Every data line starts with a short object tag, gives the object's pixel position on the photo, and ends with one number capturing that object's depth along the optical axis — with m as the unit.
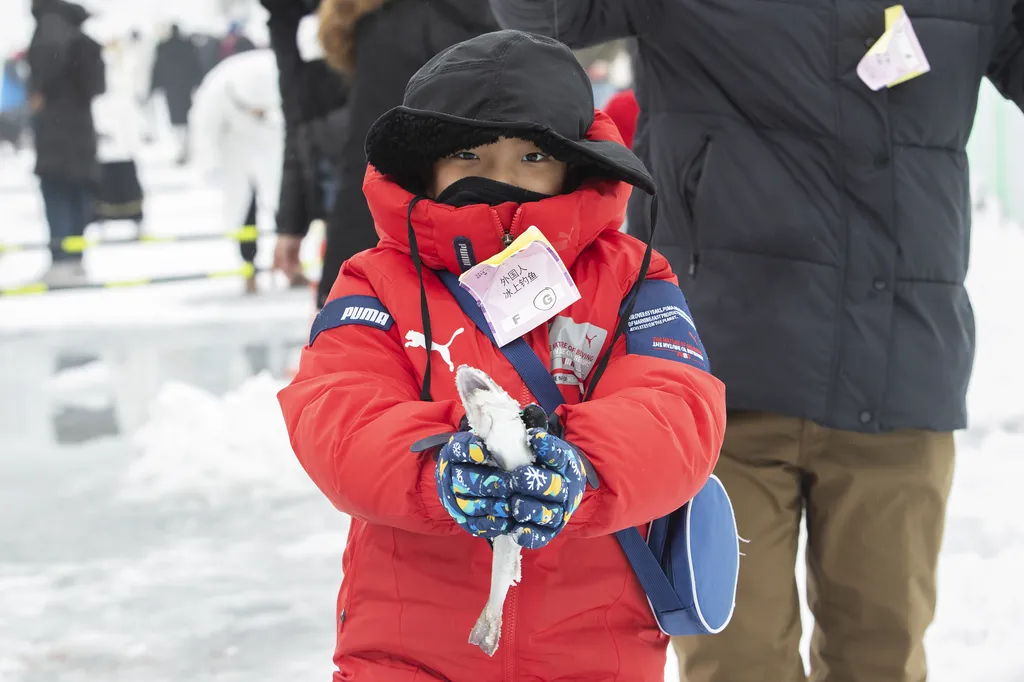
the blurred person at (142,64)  42.03
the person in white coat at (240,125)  16.94
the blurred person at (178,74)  41.22
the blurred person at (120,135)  24.75
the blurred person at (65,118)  17.70
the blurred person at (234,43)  36.87
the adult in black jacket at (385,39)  5.42
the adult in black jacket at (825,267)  4.07
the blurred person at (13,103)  40.37
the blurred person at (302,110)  6.70
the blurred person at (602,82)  20.40
